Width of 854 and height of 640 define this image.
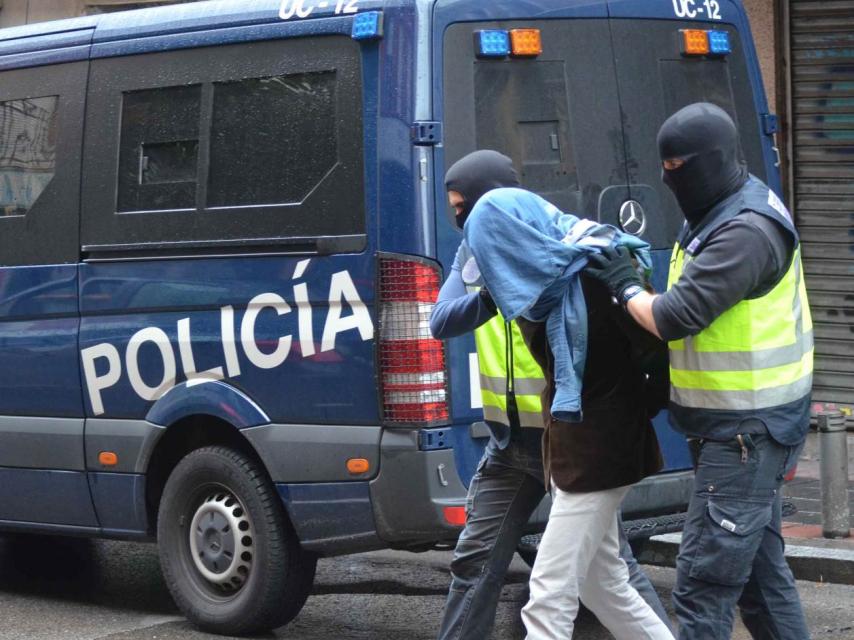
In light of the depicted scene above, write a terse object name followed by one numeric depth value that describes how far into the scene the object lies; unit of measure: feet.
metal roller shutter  36.88
